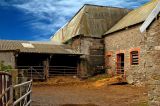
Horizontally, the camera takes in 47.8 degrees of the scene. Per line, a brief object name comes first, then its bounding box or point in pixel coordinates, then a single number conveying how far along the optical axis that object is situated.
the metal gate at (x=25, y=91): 5.00
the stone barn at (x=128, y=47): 13.16
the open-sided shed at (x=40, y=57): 14.27
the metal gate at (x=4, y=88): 3.44
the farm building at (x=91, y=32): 16.32
